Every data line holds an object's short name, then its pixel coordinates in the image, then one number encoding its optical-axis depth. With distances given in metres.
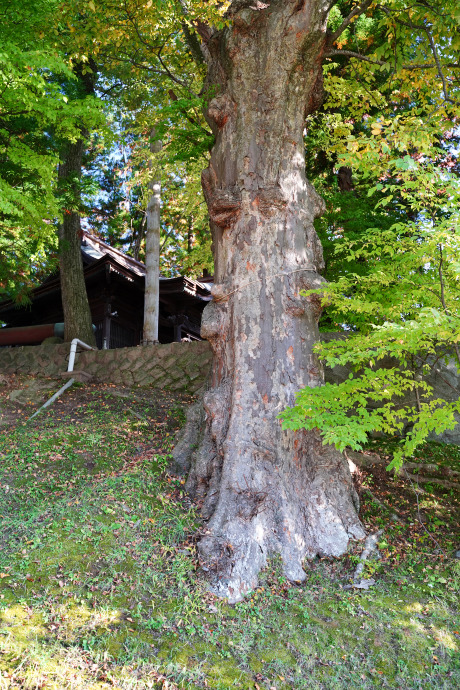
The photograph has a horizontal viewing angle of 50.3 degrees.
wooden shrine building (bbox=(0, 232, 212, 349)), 12.25
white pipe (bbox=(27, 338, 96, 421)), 7.49
